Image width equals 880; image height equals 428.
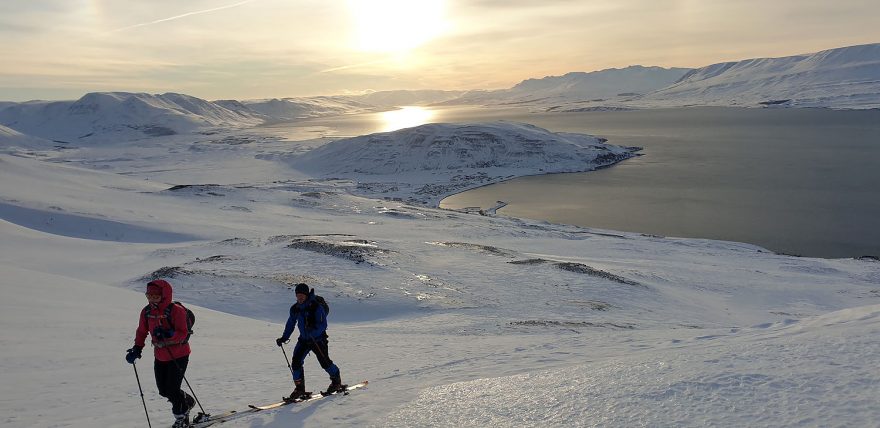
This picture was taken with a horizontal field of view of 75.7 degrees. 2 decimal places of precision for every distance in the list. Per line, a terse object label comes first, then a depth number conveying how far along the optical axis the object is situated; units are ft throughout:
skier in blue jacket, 31.78
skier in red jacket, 26.32
